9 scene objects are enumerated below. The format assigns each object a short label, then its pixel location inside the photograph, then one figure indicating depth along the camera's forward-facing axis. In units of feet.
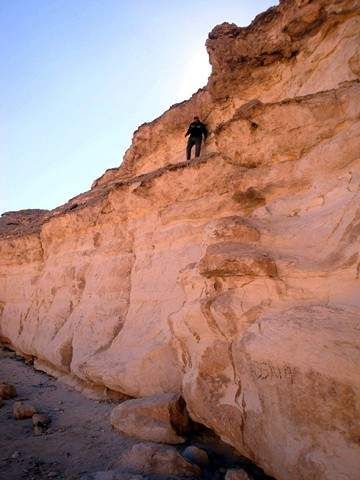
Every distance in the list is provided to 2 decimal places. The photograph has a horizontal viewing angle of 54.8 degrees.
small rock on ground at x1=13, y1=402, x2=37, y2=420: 15.65
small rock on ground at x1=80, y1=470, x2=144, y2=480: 9.13
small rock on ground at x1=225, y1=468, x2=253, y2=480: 9.19
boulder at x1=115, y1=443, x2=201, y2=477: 9.67
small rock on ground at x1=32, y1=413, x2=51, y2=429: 14.64
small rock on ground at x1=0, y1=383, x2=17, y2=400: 18.44
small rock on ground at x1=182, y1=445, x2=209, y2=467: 10.56
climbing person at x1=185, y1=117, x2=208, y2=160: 27.89
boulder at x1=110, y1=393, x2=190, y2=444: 11.98
